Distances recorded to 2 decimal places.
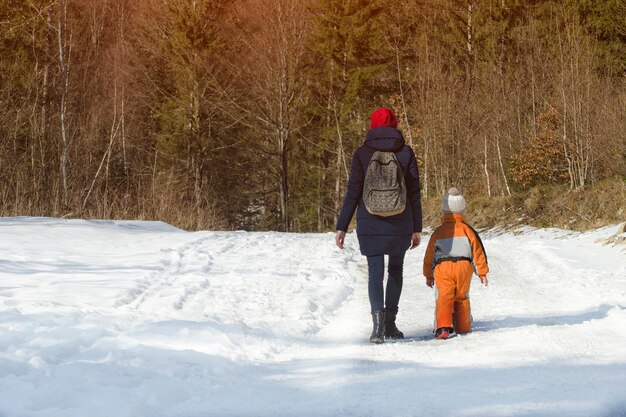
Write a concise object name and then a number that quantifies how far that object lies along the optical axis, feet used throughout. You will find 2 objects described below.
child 42.65
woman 41.16
